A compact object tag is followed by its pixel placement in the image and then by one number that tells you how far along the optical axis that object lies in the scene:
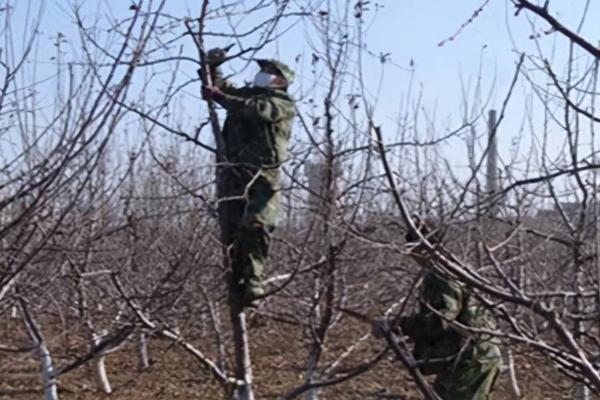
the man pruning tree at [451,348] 4.73
